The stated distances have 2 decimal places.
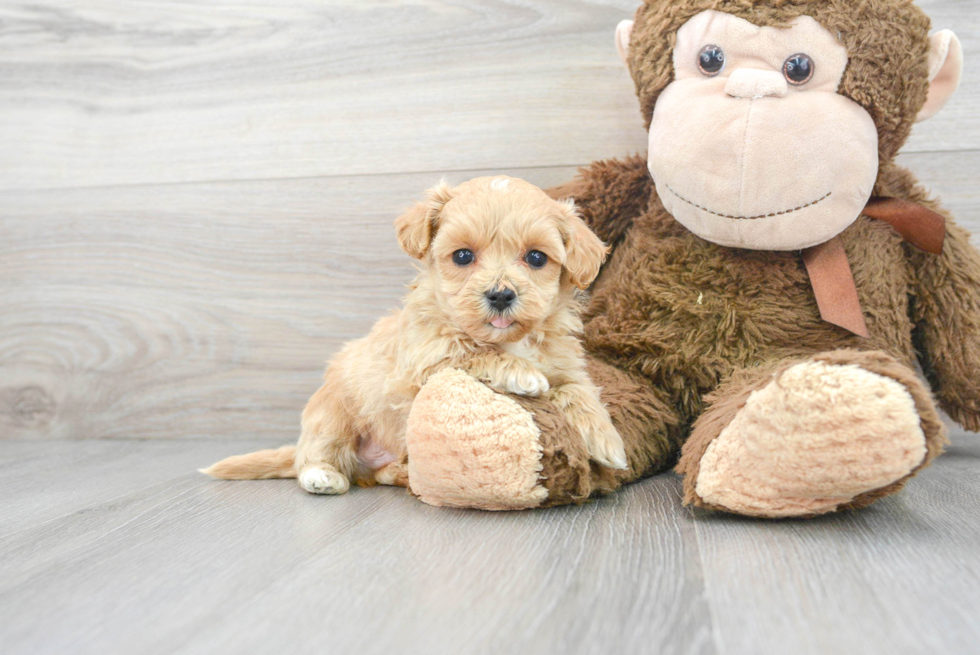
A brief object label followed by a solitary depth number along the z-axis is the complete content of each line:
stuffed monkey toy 0.88
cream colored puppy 1.03
